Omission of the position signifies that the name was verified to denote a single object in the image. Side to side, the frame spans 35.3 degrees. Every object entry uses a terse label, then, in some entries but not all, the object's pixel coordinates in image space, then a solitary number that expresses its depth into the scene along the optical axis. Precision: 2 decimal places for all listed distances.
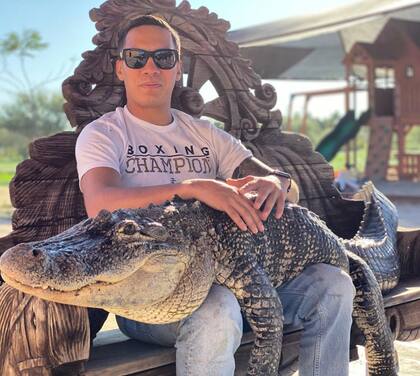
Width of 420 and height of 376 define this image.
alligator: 1.58
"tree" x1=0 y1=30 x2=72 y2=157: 26.53
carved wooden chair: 1.69
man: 1.86
